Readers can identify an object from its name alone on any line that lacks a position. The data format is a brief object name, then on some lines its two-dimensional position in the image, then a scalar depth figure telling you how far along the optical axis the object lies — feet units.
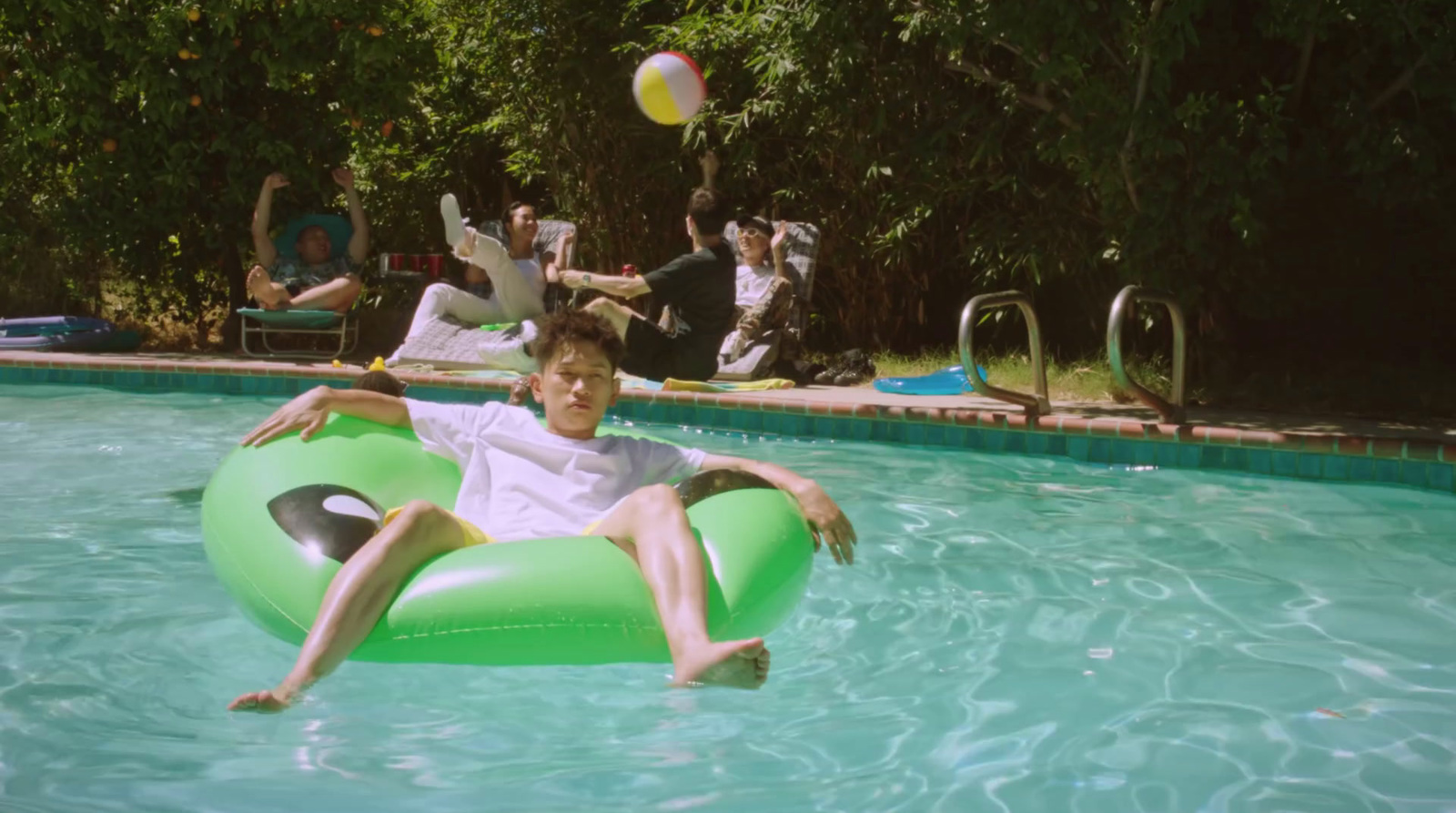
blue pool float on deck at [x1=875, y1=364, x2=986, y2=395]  26.08
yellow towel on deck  25.23
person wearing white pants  31.27
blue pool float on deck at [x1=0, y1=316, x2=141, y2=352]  34.12
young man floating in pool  9.33
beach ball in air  25.05
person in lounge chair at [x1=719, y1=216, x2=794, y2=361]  28.50
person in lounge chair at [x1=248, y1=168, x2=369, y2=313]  32.58
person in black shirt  22.41
